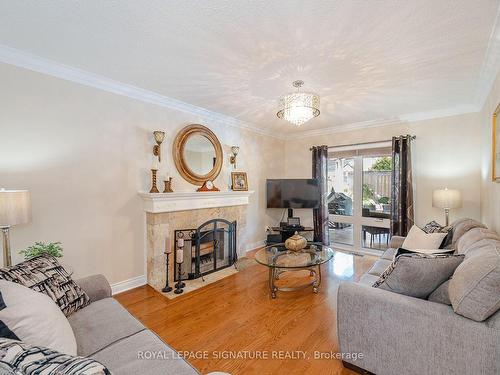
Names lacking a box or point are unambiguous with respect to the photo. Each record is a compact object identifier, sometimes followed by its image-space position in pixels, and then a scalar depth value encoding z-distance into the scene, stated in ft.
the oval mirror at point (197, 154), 11.53
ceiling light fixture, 8.35
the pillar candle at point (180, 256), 10.22
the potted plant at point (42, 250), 6.80
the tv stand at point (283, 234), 15.24
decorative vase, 10.11
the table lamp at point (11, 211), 6.04
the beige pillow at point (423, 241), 8.34
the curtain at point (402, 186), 12.91
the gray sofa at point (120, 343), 3.84
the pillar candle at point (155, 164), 10.38
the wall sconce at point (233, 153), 13.94
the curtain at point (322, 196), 16.01
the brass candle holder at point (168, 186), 10.61
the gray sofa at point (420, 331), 4.15
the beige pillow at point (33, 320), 3.52
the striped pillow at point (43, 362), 1.94
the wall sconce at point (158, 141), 10.32
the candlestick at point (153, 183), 10.19
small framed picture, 14.20
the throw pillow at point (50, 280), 4.88
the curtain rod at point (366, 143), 13.05
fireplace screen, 11.09
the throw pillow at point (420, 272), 5.07
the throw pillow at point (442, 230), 8.60
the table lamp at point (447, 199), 11.00
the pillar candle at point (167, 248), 10.05
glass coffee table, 9.22
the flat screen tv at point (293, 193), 15.80
